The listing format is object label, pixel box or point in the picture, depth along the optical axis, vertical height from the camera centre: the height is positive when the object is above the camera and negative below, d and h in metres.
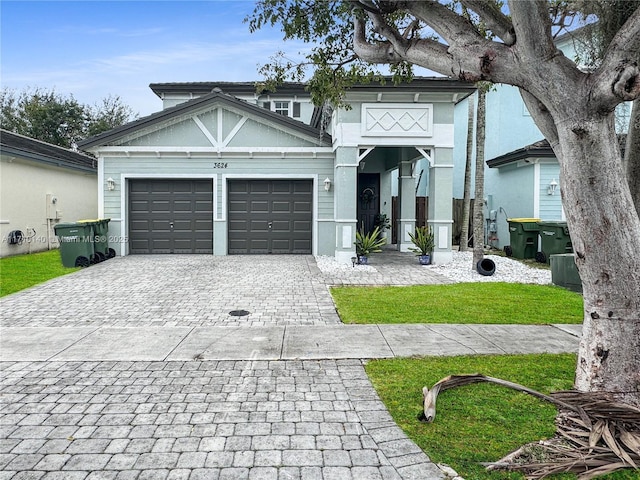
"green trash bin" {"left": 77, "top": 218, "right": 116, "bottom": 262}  12.69 -0.71
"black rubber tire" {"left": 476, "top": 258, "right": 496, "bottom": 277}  10.77 -1.10
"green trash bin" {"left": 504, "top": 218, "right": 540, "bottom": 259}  13.45 -0.49
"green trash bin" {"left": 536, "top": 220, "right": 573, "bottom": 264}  11.93 -0.50
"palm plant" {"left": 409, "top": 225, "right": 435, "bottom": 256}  12.69 -0.64
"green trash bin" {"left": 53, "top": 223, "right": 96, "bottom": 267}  11.65 -0.76
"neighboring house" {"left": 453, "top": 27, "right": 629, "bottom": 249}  14.69 +1.80
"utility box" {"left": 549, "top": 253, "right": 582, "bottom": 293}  8.97 -1.04
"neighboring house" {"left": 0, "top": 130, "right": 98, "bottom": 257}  13.99 +0.73
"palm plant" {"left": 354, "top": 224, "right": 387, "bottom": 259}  12.56 -0.75
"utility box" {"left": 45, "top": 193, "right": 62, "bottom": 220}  16.20 +0.19
